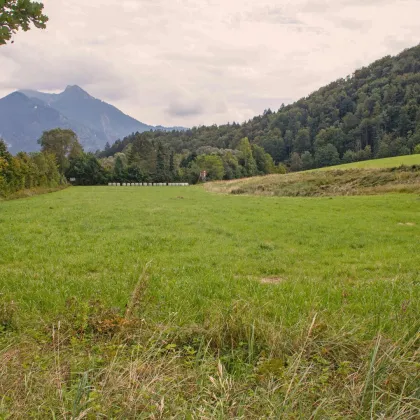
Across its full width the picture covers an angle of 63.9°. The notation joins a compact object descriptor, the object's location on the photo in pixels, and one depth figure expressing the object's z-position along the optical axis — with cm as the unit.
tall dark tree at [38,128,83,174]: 9538
